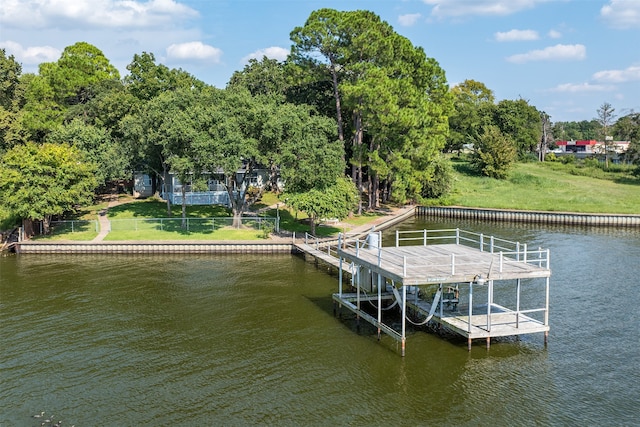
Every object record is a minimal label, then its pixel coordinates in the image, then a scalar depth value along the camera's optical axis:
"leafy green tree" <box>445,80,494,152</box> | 101.81
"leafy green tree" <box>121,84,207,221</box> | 45.25
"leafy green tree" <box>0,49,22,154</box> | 61.66
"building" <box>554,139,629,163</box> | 121.43
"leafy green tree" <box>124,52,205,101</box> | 66.81
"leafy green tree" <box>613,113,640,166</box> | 92.56
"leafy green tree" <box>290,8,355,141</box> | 55.78
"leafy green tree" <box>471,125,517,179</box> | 87.25
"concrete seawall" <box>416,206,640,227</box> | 60.41
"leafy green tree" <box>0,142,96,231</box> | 44.38
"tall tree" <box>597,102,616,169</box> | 116.25
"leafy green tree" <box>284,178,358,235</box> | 45.12
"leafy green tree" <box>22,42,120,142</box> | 66.19
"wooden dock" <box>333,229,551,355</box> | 24.27
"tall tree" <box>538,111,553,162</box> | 122.99
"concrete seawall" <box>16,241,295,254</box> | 45.12
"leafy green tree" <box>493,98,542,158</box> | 107.09
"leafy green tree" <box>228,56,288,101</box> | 74.31
